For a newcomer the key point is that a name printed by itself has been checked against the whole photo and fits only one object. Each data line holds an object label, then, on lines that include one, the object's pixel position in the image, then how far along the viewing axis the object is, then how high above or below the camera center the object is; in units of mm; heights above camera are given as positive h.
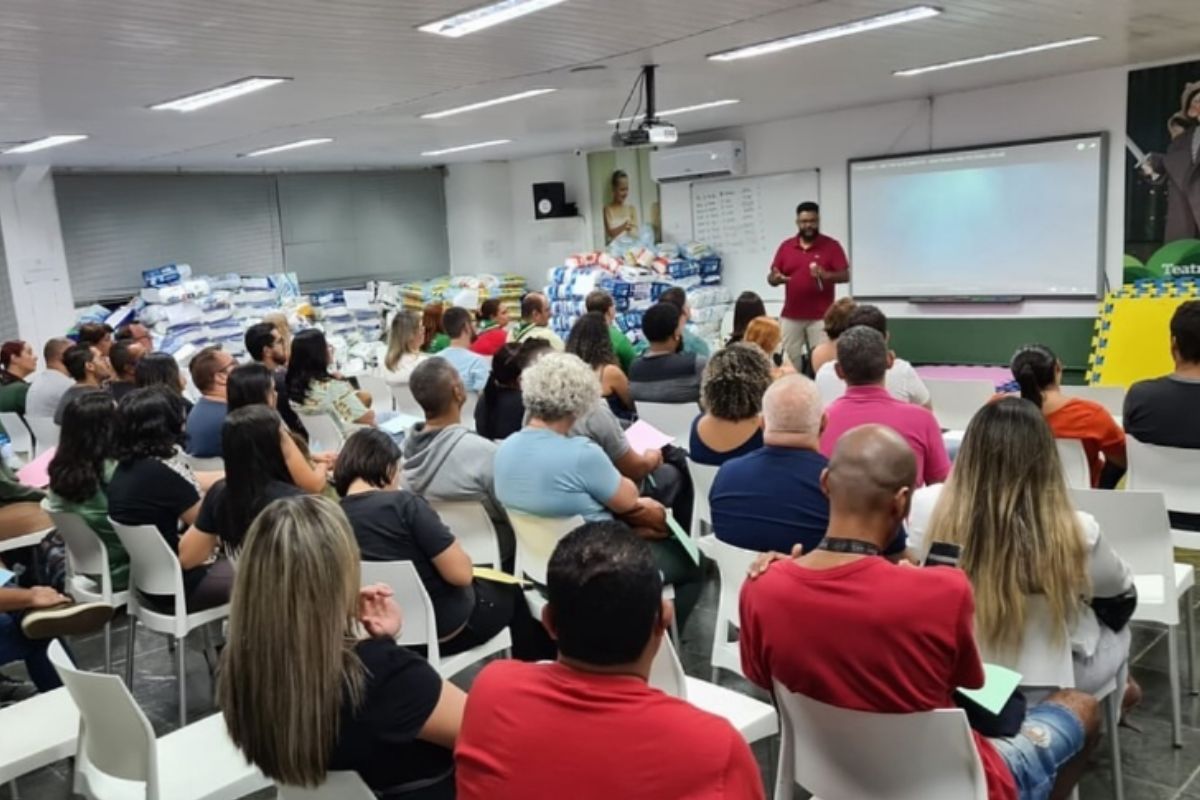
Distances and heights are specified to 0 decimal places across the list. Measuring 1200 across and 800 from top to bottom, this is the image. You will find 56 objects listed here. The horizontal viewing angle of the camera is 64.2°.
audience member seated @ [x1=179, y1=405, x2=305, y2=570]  3029 -702
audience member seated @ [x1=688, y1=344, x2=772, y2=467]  3477 -647
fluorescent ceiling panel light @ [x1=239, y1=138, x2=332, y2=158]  8883 +957
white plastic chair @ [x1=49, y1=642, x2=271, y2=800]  1972 -1116
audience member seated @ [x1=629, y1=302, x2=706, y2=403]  4902 -730
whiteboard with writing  9805 +24
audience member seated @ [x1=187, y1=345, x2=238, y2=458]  4543 -705
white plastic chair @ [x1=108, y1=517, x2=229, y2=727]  3227 -1130
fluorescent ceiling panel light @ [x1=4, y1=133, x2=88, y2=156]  7332 +942
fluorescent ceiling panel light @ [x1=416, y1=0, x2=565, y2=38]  4070 +960
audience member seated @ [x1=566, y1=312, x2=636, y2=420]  4910 -660
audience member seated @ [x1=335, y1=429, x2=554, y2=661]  2691 -829
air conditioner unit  9961 +651
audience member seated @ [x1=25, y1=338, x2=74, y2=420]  6004 -792
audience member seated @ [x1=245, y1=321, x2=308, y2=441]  5762 -585
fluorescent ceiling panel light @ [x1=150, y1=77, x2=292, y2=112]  5480 +943
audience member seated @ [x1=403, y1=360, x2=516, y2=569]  3396 -744
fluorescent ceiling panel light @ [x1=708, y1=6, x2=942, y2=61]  4848 +980
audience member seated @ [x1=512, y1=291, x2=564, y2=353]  6641 -559
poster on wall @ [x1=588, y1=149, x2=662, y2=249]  11312 +368
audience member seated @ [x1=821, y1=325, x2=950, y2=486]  3275 -680
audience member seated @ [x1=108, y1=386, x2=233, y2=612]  3371 -795
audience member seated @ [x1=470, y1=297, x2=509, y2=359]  6801 -702
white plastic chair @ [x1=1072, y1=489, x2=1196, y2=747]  2826 -1063
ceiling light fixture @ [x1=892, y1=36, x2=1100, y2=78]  6047 +994
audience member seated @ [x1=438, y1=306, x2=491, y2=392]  5871 -695
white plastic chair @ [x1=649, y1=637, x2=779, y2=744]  2115 -1142
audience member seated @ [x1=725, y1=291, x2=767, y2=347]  5965 -566
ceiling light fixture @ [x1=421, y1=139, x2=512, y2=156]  10275 +983
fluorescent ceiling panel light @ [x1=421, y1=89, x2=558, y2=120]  6728 +973
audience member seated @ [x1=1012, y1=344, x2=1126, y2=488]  3520 -782
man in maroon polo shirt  8133 -478
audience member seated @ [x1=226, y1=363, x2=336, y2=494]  3760 -601
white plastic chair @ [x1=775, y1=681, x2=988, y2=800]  1729 -999
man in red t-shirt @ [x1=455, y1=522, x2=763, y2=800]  1312 -677
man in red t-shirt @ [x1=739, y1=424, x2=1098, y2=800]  1699 -722
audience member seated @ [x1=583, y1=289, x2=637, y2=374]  5996 -624
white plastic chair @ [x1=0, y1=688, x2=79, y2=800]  2262 -1155
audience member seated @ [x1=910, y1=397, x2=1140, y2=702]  2178 -752
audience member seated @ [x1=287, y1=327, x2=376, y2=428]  5059 -737
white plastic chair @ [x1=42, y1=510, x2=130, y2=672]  3516 -1129
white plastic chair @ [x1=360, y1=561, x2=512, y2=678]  2617 -1025
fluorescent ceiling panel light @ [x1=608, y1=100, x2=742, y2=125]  8094 +998
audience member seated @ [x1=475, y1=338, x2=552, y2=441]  4543 -743
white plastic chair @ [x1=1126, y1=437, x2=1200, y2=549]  3408 -1002
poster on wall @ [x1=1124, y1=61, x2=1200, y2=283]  7107 +167
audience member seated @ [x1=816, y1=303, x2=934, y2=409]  4469 -778
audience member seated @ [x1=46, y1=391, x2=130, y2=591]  3535 -758
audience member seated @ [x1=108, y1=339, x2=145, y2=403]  5714 -617
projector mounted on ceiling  6270 +619
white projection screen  7801 -136
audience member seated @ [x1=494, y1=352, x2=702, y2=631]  3086 -755
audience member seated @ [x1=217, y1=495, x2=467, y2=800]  1623 -740
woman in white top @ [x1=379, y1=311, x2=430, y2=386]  6375 -691
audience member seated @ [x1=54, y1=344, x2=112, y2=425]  5855 -631
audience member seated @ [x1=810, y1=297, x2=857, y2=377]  5090 -584
